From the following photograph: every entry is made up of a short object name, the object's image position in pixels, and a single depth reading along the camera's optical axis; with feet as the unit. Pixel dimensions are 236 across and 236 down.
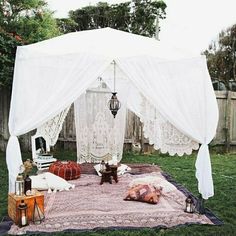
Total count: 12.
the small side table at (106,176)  18.48
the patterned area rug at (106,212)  12.67
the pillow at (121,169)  20.42
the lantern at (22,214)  12.34
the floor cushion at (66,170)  18.92
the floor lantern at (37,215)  12.71
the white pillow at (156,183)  16.80
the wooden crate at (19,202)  12.54
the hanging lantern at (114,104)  20.47
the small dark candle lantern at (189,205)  13.94
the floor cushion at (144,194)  15.08
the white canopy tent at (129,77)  13.51
